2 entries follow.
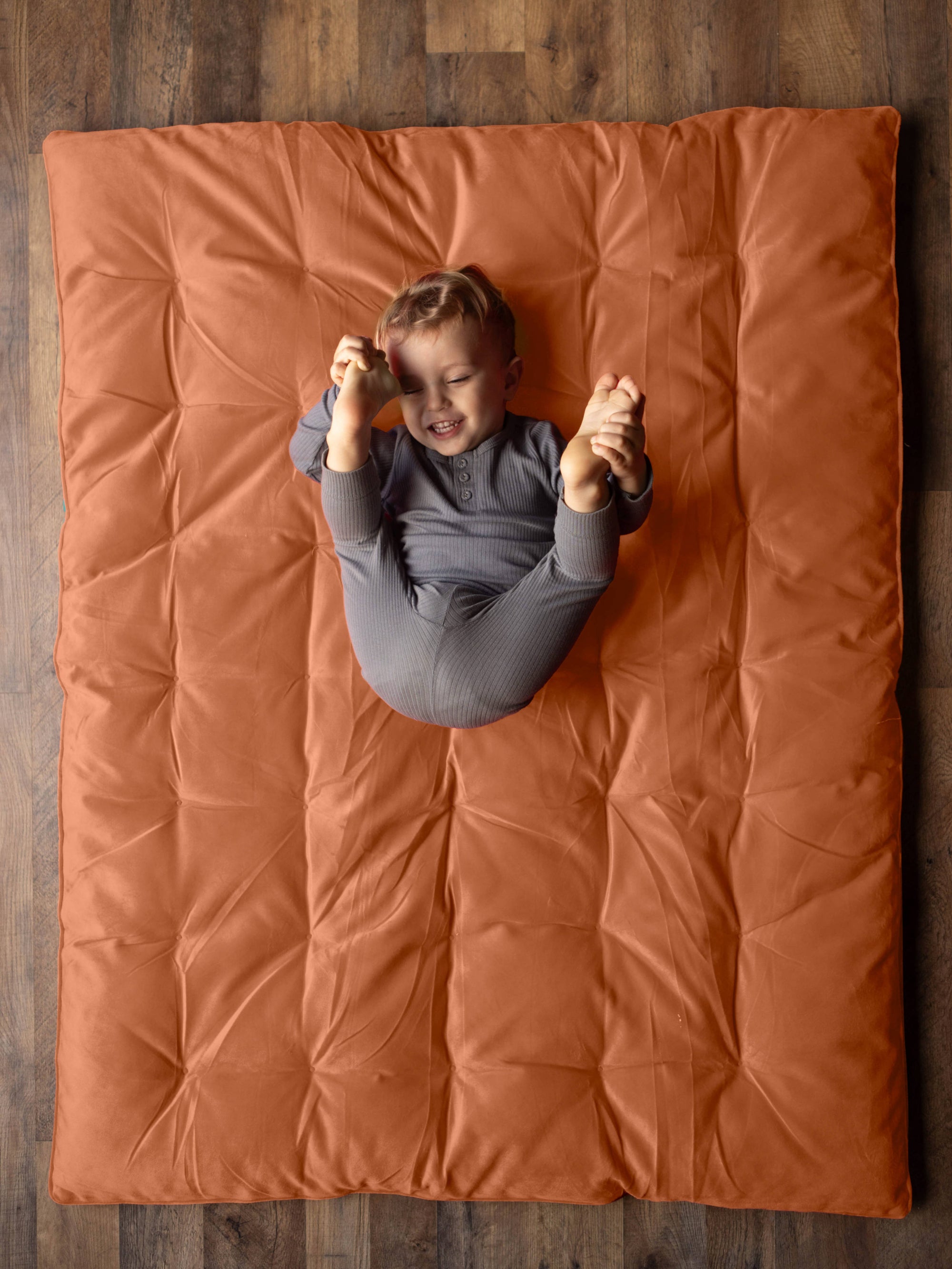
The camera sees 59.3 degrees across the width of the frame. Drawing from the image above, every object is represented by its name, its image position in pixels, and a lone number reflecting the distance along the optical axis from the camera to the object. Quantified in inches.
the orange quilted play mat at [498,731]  46.1
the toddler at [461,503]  41.8
